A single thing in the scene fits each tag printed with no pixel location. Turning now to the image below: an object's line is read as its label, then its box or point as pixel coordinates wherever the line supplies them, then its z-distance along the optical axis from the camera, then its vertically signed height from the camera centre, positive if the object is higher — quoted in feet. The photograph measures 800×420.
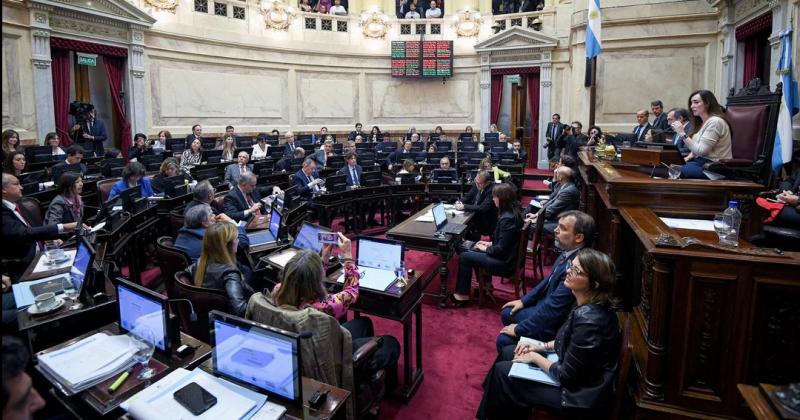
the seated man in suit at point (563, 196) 19.60 -1.72
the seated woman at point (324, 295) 8.70 -2.57
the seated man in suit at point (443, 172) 28.76 -1.17
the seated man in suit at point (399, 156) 36.47 -0.34
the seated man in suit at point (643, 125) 26.15 +1.36
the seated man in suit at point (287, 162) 30.32 -0.62
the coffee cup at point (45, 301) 9.76 -2.87
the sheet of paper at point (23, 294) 10.05 -2.87
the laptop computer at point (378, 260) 12.35 -2.74
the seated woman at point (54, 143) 28.40 +0.51
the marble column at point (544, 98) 48.21 +5.04
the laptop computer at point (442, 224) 18.17 -2.65
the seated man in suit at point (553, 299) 11.21 -3.41
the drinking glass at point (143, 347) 8.05 -3.20
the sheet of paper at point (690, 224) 10.39 -1.51
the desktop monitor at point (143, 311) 8.18 -2.64
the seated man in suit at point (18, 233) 13.45 -2.17
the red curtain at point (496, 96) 51.31 +5.53
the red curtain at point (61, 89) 33.76 +4.19
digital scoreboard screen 51.83 +9.42
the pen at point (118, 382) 7.52 -3.44
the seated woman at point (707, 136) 12.22 +0.35
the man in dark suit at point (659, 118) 26.99 +1.75
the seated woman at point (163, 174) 22.03 -0.97
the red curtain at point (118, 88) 37.22 +4.69
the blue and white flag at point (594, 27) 32.91 +8.00
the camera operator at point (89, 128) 33.88 +1.61
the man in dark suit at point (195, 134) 36.04 +1.29
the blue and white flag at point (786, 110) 20.02 +1.64
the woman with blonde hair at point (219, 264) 10.84 -2.42
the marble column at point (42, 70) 31.53 +5.12
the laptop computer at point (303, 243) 13.83 -2.53
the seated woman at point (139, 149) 31.40 +0.18
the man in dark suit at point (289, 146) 36.08 +0.41
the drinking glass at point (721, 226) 8.97 -1.37
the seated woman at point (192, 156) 30.32 -0.25
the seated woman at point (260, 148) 36.14 +0.22
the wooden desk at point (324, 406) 6.97 -3.56
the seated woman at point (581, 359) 8.65 -3.60
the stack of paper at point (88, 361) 7.66 -3.28
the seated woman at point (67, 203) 15.75 -1.59
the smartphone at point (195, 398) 6.84 -3.37
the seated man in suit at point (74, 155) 24.36 -0.14
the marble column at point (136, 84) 37.86 +5.06
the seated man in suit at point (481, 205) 21.29 -2.27
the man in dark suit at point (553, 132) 41.91 +1.56
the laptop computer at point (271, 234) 16.02 -2.68
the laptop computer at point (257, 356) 6.87 -2.87
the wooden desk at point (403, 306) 11.61 -3.61
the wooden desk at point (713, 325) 7.52 -2.68
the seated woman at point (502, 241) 16.81 -2.99
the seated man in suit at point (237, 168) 25.98 -0.85
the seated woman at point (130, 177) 19.89 -0.98
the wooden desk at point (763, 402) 5.49 -2.84
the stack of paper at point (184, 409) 6.78 -3.40
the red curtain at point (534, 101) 49.44 +4.87
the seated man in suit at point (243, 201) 18.88 -1.85
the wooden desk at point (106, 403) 7.16 -3.54
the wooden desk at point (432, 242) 17.33 -3.13
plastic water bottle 9.62 -1.23
